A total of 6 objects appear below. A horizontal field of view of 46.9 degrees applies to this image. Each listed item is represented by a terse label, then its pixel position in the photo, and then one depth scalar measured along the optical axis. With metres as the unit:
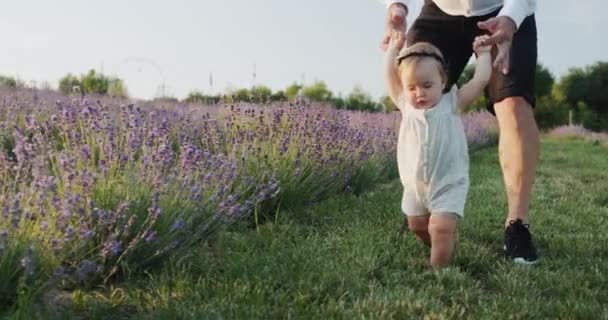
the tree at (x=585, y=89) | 42.12
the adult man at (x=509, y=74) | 3.64
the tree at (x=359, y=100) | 28.56
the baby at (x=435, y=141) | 3.26
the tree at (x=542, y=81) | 40.50
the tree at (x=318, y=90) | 37.17
